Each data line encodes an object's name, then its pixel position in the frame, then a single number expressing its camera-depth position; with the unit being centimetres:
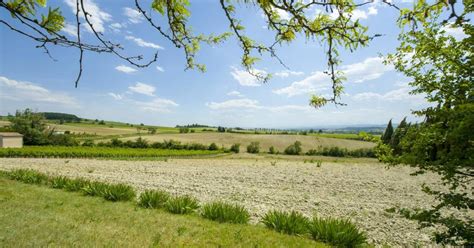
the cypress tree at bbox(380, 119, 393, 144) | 4870
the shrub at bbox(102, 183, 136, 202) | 976
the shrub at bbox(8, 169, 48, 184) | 1295
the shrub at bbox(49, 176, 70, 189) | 1181
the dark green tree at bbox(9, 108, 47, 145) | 4328
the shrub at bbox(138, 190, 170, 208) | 900
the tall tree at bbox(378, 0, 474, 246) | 352
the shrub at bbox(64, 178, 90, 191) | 1120
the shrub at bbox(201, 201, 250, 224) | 776
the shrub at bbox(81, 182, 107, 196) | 1030
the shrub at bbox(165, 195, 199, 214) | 848
